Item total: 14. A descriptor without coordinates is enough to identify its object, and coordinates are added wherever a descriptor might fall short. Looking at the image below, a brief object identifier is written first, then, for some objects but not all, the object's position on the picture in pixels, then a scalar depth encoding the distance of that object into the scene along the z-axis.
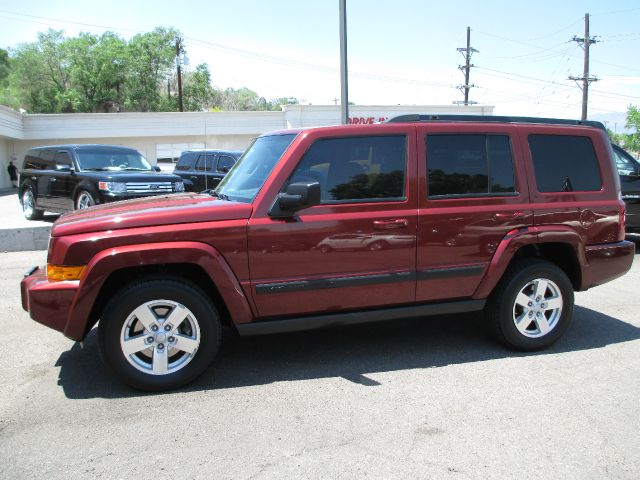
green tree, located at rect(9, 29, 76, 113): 54.22
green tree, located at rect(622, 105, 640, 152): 33.16
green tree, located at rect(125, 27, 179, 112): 54.88
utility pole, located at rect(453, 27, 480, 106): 41.72
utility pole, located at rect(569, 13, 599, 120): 34.66
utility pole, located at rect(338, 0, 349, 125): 11.16
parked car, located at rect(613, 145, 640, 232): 8.73
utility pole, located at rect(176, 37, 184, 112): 41.88
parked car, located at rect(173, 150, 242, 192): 14.45
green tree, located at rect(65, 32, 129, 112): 53.38
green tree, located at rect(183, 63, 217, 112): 60.56
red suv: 3.58
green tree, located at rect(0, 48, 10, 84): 75.48
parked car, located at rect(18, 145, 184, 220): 10.12
